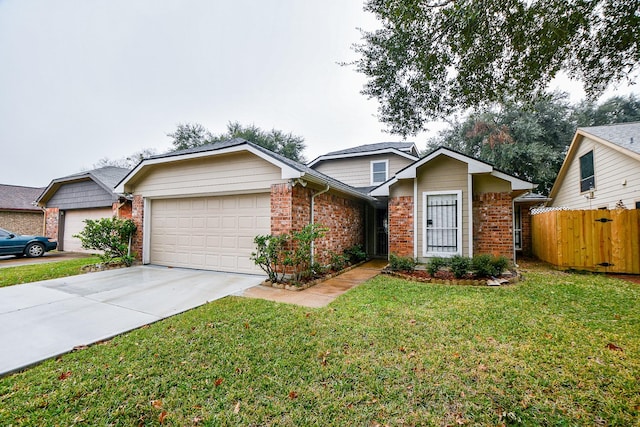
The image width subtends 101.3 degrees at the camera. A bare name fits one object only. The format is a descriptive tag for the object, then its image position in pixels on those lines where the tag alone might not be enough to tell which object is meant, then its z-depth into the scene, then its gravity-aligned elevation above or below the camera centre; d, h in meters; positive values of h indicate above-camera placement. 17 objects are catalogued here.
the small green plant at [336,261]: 8.22 -1.25
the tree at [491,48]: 3.97 +3.03
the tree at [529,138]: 18.02 +6.18
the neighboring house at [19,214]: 15.20 +0.38
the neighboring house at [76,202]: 12.11 +0.89
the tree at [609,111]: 19.39 +8.40
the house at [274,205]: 7.05 +0.51
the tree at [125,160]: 33.97 +8.13
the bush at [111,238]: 8.47 -0.57
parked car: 10.61 -1.05
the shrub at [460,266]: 6.79 -1.13
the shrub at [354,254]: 9.56 -1.20
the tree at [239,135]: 26.22 +8.58
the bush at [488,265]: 6.62 -1.10
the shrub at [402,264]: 7.65 -1.22
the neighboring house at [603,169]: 8.60 +2.12
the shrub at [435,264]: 7.11 -1.16
